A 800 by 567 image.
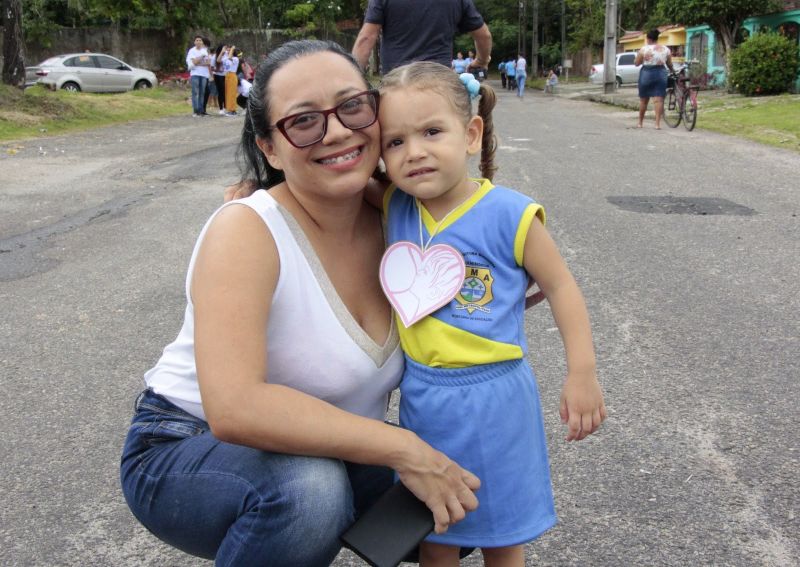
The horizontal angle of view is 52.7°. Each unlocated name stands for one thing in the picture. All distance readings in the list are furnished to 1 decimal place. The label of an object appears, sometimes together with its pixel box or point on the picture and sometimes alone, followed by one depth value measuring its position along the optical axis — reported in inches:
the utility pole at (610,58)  1101.1
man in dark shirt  226.7
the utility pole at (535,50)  2054.8
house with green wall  979.9
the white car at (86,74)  1054.4
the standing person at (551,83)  1546.5
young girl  74.2
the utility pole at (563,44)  2133.4
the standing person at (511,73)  1737.2
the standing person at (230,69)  746.8
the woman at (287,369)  66.2
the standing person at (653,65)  562.0
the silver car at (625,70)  1552.7
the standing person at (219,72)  751.7
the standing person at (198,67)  726.4
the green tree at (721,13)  986.7
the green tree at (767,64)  841.5
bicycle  570.6
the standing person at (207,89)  779.4
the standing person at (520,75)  1344.2
